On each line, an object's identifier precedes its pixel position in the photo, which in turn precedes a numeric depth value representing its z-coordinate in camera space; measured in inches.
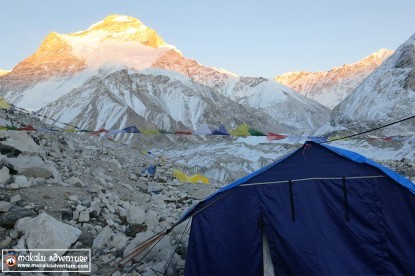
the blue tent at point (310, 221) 244.4
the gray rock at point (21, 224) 297.7
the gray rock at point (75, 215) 347.6
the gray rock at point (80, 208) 352.9
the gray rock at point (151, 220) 364.8
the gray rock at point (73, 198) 377.3
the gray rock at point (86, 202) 371.8
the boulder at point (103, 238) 311.4
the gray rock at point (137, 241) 302.6
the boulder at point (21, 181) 370.9
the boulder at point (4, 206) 315.2
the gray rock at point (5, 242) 287.7
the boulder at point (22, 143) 450.3
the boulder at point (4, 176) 361.7
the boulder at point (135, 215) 365.4
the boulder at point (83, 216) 346.5
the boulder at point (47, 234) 280.5
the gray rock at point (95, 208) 363.3
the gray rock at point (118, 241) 315.0
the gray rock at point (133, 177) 644.8
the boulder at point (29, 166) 398.6
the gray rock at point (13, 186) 360.2
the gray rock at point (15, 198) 336.5
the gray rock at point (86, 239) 310.2
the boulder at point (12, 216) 304.8
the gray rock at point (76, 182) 437.6
